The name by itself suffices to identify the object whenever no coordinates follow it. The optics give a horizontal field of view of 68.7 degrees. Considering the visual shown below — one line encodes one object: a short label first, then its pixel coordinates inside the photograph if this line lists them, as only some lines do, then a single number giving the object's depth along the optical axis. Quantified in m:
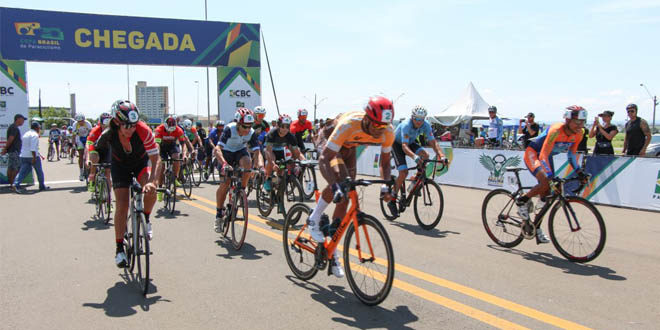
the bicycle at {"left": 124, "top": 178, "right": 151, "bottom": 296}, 4.72
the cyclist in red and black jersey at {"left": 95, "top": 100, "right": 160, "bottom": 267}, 5.07
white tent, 34.34
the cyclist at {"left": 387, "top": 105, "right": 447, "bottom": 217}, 8.18
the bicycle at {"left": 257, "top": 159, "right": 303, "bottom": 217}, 8.70
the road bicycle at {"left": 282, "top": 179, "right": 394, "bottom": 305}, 4.14
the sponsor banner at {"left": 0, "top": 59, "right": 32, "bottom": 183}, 14.90
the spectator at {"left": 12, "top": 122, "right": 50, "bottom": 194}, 13.23
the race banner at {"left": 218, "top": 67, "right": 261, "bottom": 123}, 19.30
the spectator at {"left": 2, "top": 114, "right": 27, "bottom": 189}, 13.21
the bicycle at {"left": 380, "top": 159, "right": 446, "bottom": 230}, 7.78
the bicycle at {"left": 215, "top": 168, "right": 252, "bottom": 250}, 6.38
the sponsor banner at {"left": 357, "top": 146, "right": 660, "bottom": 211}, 9.84
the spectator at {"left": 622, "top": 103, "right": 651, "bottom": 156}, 10.82
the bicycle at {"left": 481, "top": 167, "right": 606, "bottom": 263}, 5.67
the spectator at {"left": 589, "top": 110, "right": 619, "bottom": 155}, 11.39
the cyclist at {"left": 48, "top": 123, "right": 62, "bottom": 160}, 28.14
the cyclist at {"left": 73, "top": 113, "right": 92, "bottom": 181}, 13.91
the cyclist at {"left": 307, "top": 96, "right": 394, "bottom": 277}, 4.46
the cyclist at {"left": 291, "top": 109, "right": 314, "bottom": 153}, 11.45
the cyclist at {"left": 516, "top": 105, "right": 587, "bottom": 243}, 6.05
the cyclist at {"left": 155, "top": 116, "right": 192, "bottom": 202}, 10.81
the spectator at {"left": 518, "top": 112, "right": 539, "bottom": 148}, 14.50
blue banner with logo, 15.39
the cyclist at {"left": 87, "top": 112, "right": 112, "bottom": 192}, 8.50
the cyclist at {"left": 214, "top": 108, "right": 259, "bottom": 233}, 7.11
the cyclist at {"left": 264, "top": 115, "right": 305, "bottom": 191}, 9.86
